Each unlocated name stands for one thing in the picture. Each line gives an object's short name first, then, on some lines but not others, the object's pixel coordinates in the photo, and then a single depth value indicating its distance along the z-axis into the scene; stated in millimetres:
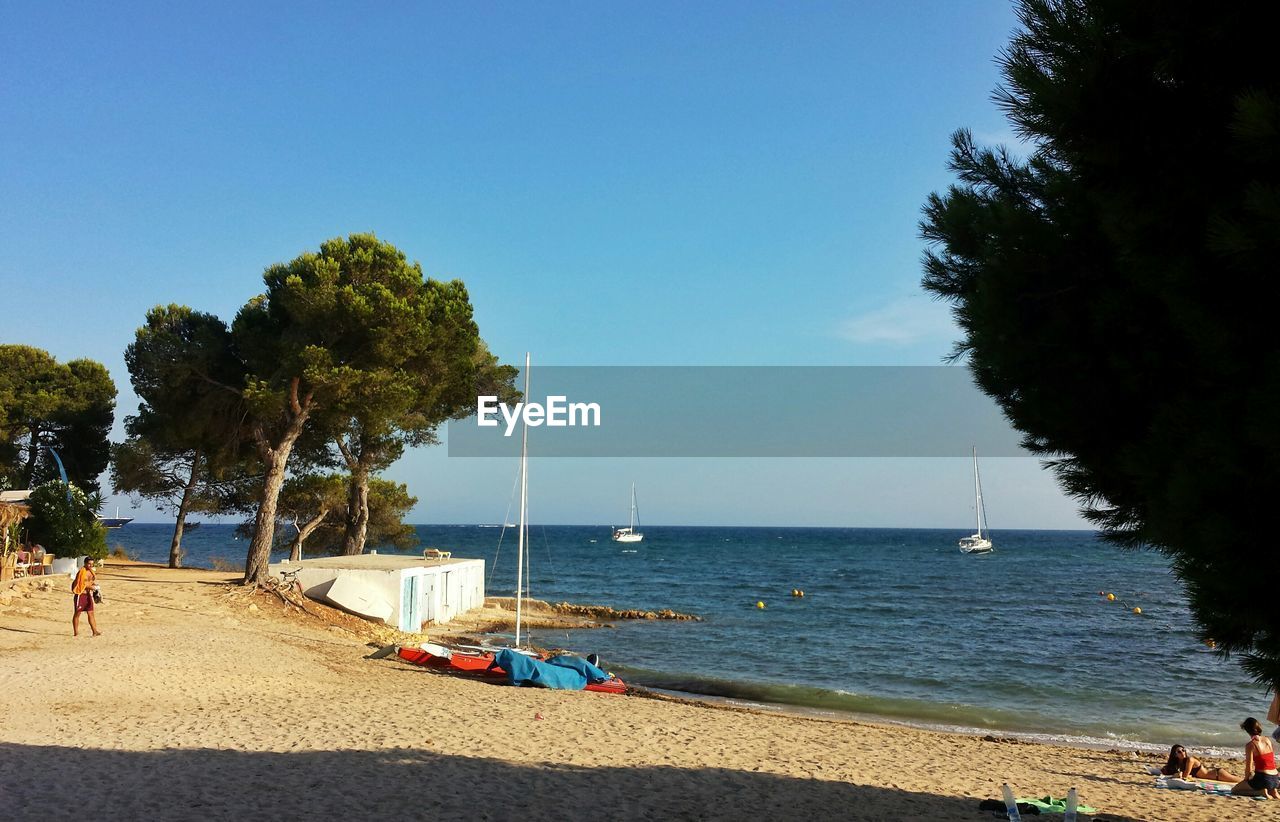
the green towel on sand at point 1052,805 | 9484
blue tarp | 16703
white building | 23453
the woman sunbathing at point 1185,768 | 12805
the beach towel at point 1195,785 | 12125
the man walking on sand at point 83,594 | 16109
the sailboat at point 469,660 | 17359
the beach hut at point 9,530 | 20531
